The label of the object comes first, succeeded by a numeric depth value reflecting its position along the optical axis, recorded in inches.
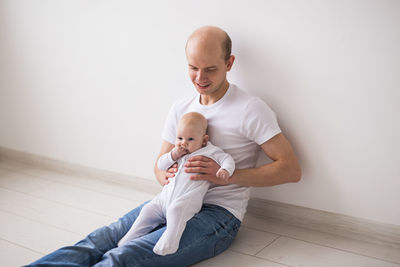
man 65.6
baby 64.6
